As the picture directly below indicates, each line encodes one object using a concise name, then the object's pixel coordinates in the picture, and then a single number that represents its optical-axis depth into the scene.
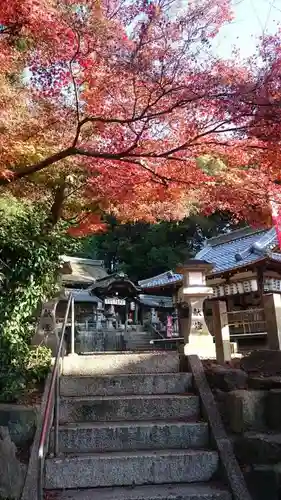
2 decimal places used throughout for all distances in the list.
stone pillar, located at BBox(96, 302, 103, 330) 22.61
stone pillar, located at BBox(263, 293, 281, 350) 6.41
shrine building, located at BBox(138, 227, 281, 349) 14.81
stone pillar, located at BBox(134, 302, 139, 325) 25.77
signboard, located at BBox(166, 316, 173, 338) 21.25
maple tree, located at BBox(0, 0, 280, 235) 4.99
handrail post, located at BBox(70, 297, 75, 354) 7.51
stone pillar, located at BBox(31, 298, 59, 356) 6.72
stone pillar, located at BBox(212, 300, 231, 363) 6.61
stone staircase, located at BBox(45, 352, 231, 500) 3.89
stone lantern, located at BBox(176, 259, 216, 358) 6.86
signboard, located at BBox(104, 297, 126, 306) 22.77
